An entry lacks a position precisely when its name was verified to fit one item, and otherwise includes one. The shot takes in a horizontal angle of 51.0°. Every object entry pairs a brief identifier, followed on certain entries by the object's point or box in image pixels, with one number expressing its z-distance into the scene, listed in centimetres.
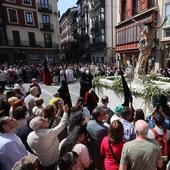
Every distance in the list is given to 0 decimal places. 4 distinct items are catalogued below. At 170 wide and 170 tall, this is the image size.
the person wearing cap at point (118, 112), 347
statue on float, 661
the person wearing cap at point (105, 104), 467
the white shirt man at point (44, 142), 273
